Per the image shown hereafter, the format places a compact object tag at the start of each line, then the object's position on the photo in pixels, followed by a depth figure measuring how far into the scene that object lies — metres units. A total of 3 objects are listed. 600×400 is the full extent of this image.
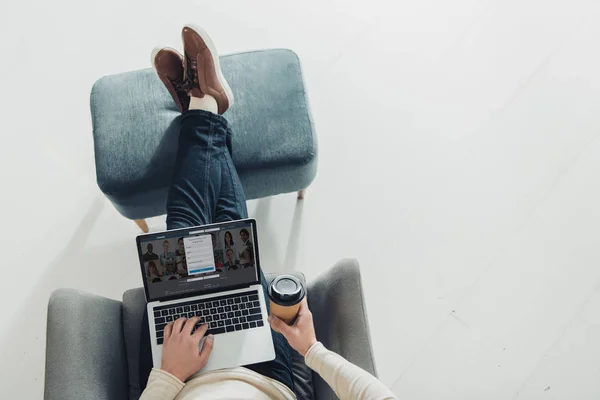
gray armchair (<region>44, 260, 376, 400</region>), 0.95
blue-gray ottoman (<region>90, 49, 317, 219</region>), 1.32
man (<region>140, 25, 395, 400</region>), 0.95
